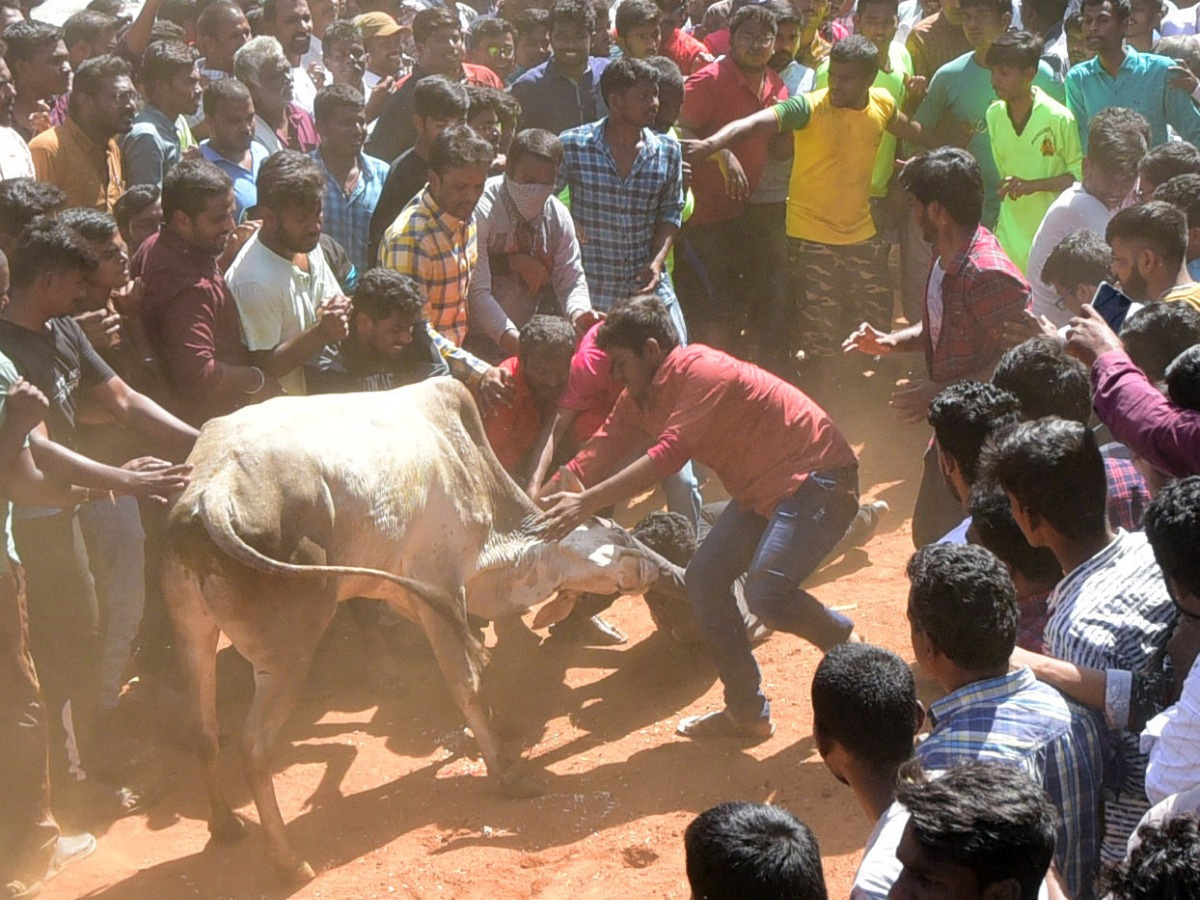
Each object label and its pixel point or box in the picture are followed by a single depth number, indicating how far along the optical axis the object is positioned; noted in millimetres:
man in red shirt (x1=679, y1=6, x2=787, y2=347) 9961
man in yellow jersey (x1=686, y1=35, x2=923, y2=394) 9891
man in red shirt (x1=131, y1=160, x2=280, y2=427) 6652
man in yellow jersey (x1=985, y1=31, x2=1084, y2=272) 9602
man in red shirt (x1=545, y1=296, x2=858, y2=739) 6551
